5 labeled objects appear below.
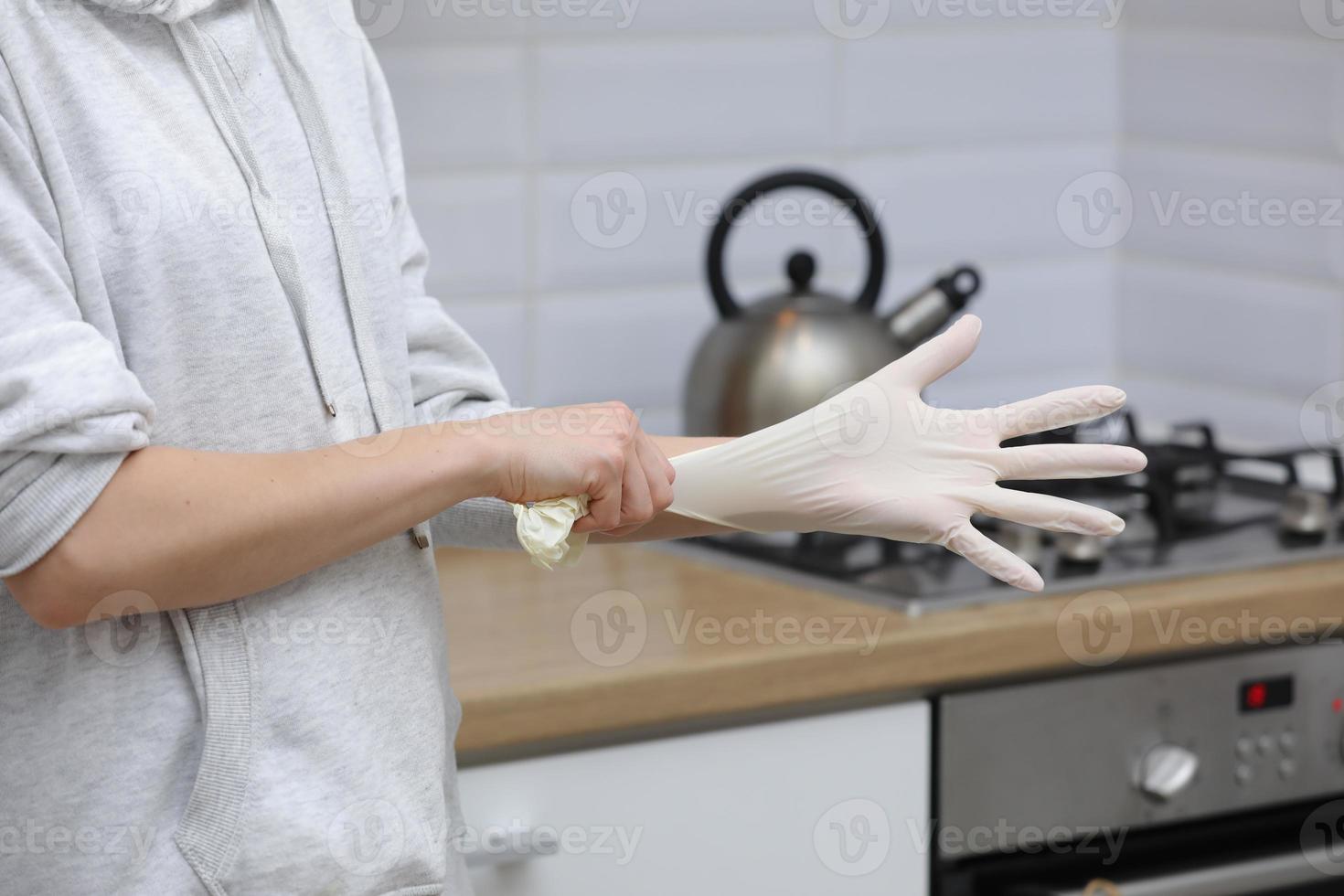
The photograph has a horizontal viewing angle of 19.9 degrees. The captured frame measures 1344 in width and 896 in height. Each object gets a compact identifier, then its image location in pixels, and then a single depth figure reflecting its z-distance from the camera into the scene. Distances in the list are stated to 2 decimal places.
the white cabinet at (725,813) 2.32
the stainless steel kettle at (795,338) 2.59
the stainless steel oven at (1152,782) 2.42
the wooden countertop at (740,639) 2.30
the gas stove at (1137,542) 2.46
